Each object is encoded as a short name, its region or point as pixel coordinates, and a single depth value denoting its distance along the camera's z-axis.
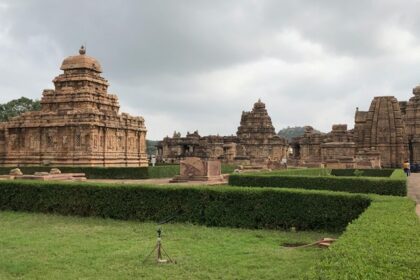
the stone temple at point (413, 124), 39.84
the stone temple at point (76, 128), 33.34
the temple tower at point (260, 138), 58.78
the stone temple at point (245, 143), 58.72
